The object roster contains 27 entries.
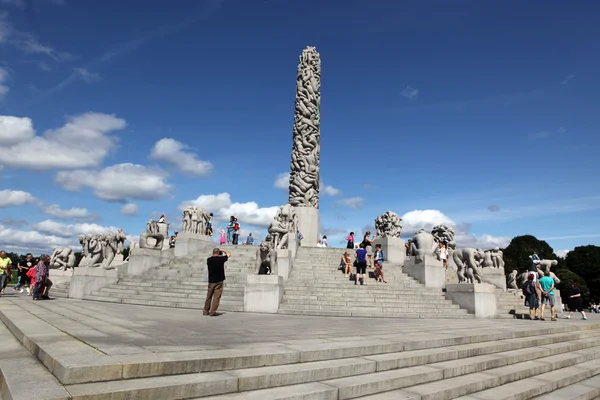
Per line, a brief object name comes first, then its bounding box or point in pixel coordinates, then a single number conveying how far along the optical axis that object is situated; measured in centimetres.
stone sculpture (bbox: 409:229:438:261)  1884
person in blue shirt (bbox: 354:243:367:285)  1541
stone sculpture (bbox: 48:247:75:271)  2094
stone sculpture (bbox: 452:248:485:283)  1538
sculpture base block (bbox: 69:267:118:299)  1570
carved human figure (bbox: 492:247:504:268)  2022
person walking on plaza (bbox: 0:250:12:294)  1416
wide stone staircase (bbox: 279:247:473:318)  1281
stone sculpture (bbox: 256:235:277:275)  1404
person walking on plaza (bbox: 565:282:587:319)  1801
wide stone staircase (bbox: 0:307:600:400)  365
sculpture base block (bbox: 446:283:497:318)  1423
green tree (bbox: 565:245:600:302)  5625
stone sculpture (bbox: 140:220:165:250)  1981
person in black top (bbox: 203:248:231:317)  1022
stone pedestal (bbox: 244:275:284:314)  1259
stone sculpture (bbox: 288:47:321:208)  2986
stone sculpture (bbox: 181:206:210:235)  2194
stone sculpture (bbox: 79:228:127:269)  1842
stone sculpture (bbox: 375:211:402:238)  2409
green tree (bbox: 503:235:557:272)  5622
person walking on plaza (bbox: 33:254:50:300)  1315
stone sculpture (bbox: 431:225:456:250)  2817
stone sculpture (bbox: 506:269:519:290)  2170
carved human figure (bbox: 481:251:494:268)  2044
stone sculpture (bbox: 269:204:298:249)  1720
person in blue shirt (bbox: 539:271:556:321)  1398
